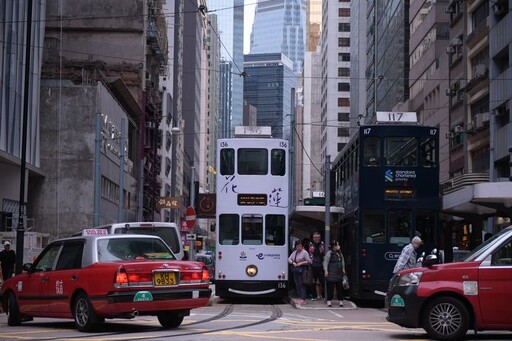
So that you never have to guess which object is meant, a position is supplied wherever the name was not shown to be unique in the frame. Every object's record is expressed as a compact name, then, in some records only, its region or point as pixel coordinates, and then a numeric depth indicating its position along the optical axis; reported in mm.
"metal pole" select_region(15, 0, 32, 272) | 23328
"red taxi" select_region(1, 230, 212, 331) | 14211
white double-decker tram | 26859
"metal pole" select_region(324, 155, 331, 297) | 25734
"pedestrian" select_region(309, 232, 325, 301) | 26500
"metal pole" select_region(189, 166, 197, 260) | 34888
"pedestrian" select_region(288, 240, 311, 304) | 25703
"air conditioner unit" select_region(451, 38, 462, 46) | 55969
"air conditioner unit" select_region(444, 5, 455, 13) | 58031
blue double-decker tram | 24609
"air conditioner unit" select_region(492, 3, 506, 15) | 46531
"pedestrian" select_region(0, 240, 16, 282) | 25128
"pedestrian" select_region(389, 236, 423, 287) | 18016
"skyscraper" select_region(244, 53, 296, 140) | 173000
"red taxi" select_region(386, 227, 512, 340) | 13047
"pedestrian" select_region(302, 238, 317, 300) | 28253
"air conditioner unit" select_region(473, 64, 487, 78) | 50281
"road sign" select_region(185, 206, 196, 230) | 31391
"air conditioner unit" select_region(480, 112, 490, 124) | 49688
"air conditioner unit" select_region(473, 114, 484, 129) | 50688
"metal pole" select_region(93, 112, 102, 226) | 32625
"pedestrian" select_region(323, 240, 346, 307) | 23922
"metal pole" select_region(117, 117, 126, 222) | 35938
